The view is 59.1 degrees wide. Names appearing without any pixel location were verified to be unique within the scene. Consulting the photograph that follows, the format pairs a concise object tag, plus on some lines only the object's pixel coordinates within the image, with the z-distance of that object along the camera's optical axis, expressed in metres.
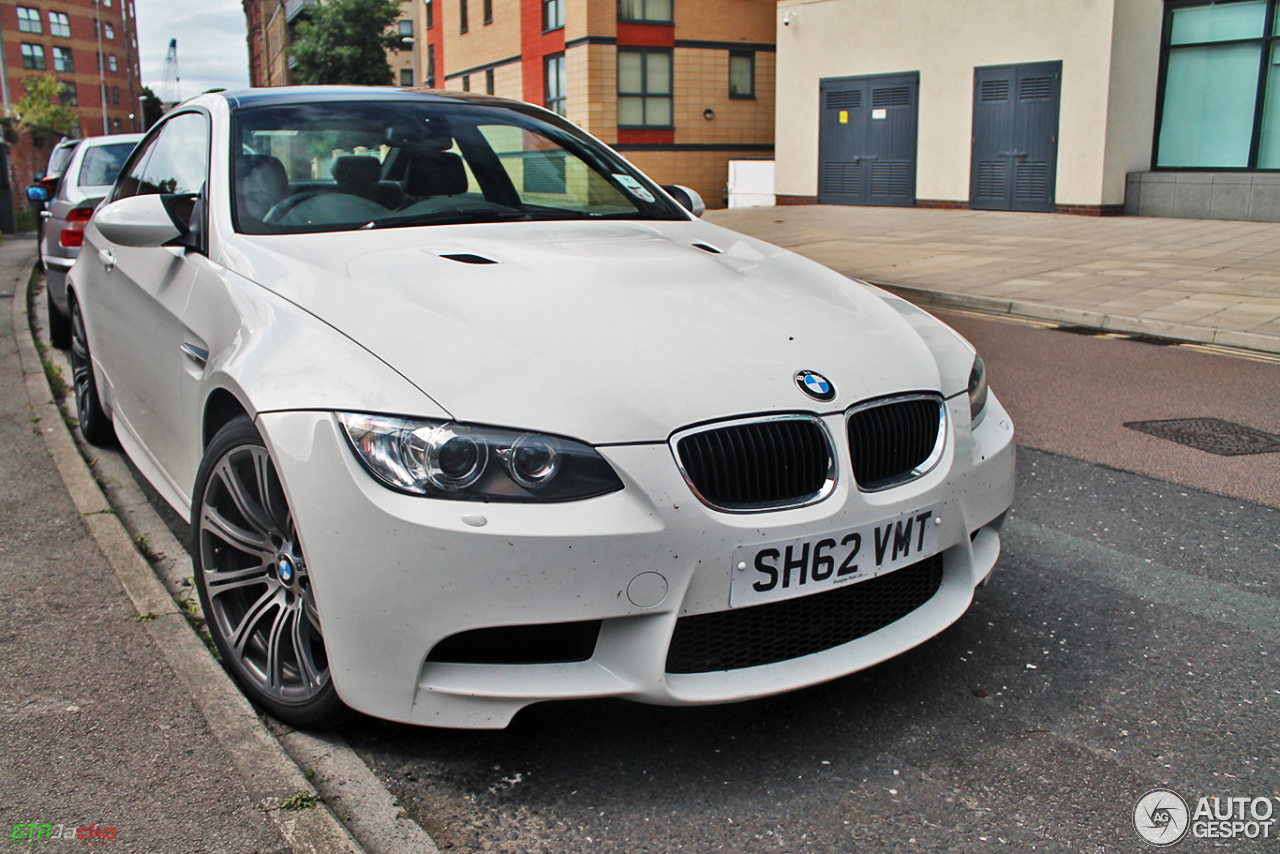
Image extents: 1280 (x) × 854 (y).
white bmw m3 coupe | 2.31
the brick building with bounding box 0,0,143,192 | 90.88
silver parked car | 8.07
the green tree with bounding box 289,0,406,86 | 48.62
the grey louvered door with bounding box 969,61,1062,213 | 21.11
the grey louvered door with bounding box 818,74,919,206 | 23.95
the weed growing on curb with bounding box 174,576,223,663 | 3.20
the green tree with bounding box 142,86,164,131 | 122.50
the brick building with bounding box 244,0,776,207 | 33.59
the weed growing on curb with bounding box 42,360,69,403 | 6.67
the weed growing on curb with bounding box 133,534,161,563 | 3.93
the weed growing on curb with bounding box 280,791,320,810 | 2.36
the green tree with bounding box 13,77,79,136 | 71.94
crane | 154.50
